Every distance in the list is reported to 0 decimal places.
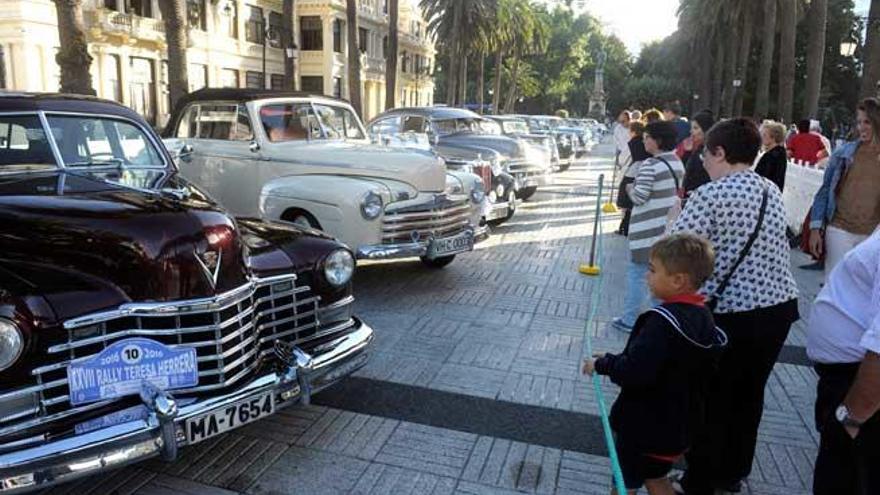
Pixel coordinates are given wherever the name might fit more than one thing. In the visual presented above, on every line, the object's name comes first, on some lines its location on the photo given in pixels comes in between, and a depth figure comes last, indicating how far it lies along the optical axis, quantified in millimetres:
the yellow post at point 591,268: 7418
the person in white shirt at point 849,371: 1943
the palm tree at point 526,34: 47281
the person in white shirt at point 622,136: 10979
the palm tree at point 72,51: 11016
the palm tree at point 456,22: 36875
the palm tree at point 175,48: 13234
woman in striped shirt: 4898
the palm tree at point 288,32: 19953
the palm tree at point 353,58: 21375
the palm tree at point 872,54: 12739
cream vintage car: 5926
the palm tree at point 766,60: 25672
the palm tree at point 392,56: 24844
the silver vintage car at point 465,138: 11406
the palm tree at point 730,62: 33531
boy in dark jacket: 2361
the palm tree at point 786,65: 18609
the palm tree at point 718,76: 38469
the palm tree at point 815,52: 16469
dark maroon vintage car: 2469
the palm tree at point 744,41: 32406
